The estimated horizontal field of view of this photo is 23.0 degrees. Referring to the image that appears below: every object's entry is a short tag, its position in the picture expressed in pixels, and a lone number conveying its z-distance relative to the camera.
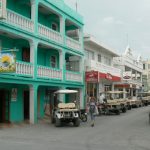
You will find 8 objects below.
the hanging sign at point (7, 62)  20.92
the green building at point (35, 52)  24.09
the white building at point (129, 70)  50.94
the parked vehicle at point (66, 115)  23.09
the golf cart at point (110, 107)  33.31
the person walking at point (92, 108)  23.34
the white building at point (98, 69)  36.69
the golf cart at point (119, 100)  35.31
